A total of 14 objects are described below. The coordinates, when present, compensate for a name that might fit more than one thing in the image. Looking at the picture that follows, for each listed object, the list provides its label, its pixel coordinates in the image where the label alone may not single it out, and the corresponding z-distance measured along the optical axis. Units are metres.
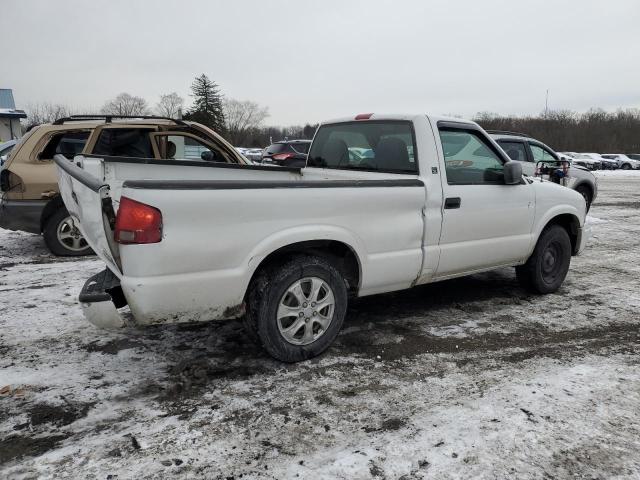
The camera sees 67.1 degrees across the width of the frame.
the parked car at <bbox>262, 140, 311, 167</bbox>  14.22
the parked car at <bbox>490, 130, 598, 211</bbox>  10.07
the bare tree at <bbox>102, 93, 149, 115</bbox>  71.11
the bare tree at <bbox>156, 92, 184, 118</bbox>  80.69
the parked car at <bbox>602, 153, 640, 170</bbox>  45.27
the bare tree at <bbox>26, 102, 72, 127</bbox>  52.99
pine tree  58.09
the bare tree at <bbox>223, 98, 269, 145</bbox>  98.97
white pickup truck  2.86
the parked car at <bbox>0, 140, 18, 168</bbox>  10.81
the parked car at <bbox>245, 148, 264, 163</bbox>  36.28
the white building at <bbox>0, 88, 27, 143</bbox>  38.84
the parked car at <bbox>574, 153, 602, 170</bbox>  41.22
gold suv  6.50
